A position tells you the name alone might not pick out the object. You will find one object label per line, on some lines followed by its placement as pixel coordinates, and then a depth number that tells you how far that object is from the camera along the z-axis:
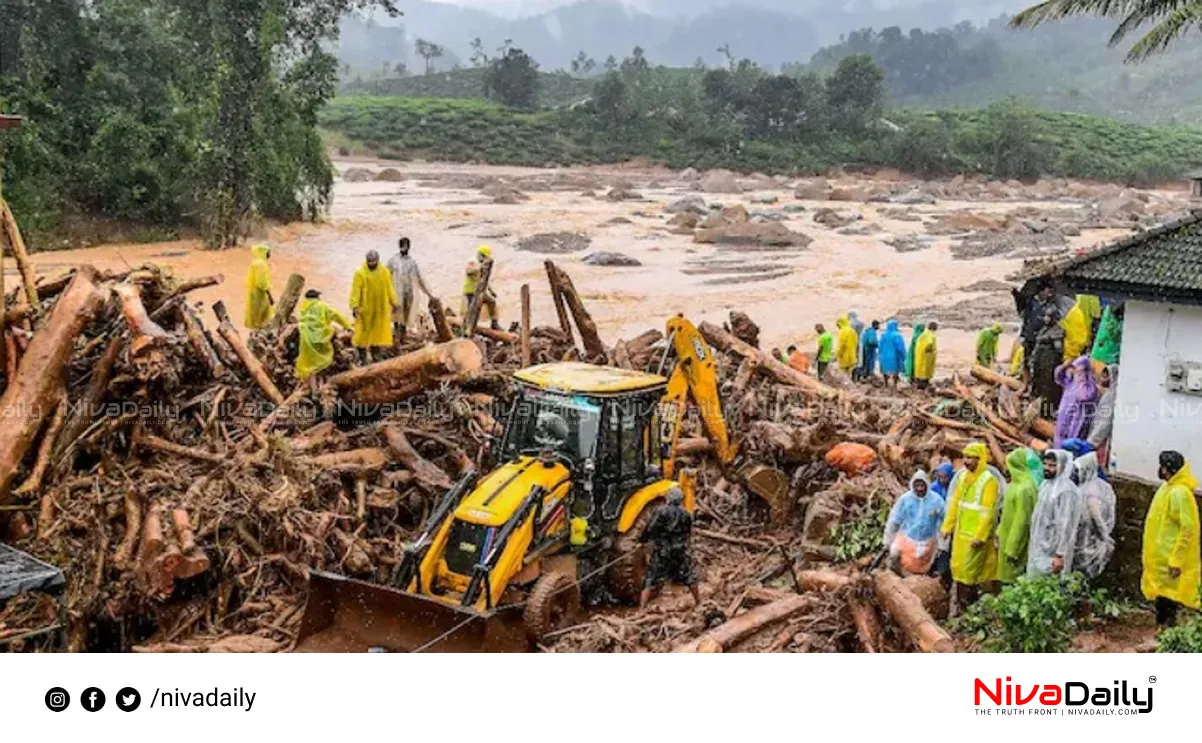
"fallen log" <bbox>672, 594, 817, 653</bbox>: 8.52
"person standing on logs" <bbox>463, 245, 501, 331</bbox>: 16.23
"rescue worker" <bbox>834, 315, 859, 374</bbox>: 20.53
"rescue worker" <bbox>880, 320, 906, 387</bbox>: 19.83
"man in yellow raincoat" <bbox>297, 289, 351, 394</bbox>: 12.76
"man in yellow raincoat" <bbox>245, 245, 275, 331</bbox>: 15.16
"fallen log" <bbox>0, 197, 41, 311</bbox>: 12.62
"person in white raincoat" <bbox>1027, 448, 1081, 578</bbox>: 8.66
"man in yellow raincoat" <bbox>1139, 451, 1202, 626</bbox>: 8.12
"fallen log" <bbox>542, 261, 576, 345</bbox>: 15.22
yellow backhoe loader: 8.84
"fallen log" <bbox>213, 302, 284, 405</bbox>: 12.63
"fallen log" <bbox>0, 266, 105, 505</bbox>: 10.41
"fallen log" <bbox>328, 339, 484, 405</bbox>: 12.59
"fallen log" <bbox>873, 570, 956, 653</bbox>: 7.96
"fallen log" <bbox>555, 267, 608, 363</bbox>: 15.37
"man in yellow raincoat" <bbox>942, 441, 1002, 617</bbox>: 9.14
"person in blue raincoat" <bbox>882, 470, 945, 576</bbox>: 9.65
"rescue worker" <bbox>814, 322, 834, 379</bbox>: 20.55
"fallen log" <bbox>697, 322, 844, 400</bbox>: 15.63
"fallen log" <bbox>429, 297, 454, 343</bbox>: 14.77
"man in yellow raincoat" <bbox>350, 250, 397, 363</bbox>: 13.30
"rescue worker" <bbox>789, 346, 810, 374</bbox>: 18.66
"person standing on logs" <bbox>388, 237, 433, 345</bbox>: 14.66
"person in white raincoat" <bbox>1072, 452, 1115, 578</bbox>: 8.77
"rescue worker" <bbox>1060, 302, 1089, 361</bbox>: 14.91
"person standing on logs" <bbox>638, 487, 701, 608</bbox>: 10.05
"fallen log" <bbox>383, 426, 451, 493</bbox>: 11.73
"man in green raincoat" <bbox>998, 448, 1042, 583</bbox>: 8.97
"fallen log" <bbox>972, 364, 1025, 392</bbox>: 15.87
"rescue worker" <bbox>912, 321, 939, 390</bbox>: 19.17
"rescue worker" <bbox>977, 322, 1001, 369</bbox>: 19.31
